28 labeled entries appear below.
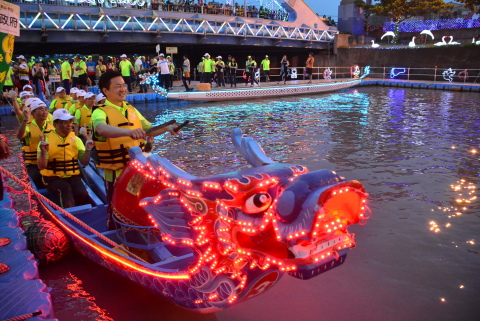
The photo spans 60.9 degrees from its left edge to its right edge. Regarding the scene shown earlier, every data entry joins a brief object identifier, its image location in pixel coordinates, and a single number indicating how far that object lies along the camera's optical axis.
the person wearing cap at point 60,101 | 9.25
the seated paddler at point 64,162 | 5.49
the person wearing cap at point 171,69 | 22.17
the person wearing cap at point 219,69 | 23.86
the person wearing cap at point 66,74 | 18.78
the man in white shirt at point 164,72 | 20.61
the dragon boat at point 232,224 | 2.32
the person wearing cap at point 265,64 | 26.48
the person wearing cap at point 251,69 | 25.17
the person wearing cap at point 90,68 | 20.83
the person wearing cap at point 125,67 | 19.51
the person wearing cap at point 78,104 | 8.70
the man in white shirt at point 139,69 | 22.34
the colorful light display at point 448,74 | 28.12
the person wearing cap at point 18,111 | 7.40
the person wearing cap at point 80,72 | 19.00
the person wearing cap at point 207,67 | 22.81
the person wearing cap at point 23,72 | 16.56
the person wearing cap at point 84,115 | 8.12
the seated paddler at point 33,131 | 6.35
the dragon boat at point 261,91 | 20.78
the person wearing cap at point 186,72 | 21.82
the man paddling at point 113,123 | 4.15
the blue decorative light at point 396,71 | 31.68
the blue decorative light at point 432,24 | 36.59
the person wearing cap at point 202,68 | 23.21
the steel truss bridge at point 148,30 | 21.78
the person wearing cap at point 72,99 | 9.04
